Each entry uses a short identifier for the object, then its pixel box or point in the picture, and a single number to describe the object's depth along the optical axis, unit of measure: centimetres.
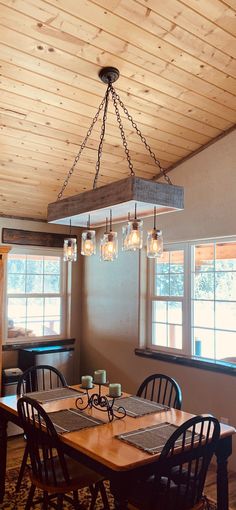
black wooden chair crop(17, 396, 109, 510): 229
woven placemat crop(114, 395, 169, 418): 268
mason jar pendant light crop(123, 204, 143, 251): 244
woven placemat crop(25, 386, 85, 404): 297
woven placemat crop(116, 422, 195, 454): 210
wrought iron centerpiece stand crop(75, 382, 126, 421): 261
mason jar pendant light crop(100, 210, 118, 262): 266
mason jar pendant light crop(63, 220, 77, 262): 282
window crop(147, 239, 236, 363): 384
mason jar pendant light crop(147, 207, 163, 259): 252
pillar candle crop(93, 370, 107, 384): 284
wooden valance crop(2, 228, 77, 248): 480
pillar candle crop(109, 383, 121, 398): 276
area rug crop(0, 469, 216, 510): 293
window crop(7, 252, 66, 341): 494
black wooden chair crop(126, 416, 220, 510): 198
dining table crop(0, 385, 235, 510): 196
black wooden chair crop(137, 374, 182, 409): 292
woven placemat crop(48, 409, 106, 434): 237
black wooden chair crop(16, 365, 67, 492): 299
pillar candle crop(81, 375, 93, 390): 308
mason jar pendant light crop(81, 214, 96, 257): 278
